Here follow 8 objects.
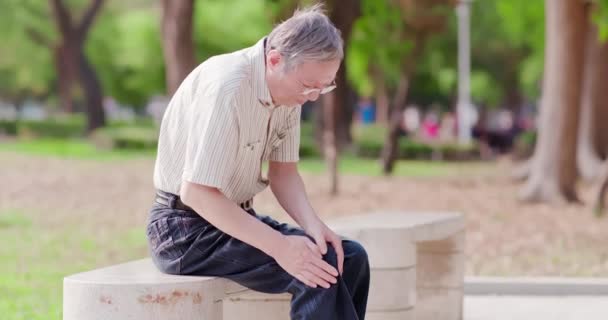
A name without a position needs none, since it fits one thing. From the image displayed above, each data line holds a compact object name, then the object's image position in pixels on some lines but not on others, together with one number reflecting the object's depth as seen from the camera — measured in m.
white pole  42.19
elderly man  4.34
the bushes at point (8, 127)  44.12
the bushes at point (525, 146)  34.91
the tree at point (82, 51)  39.38
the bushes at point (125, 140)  32.09
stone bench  4.38
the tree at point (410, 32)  24.53
